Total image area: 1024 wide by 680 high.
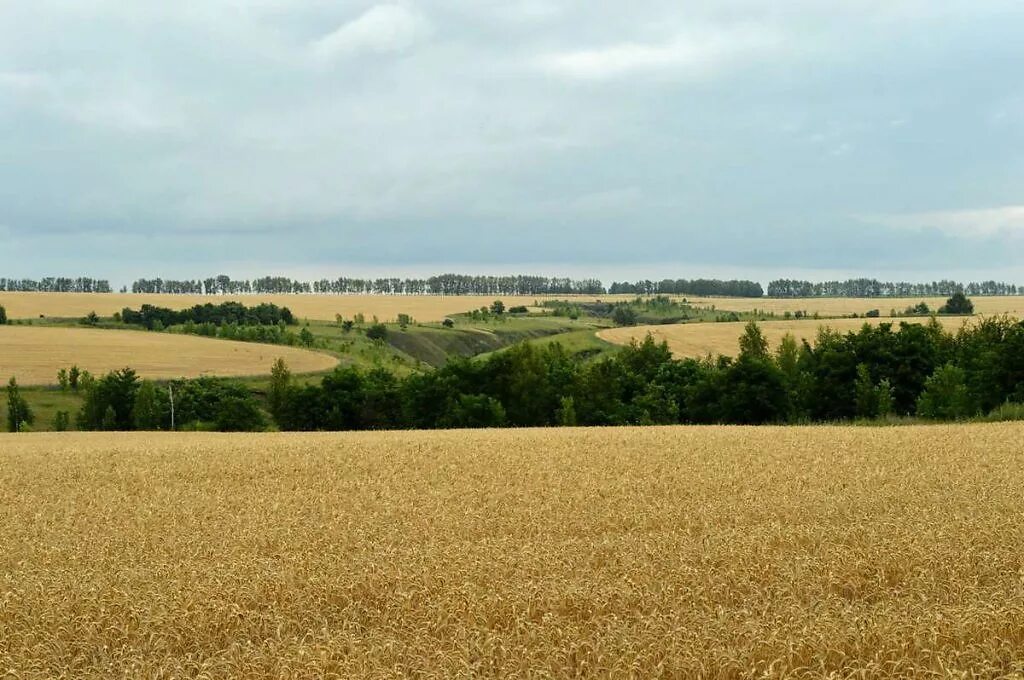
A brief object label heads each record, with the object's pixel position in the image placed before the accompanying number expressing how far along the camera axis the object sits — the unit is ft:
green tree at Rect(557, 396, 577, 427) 213.91
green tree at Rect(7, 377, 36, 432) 264.11
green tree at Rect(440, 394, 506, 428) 218.79
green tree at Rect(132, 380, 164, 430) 267.59
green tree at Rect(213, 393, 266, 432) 250.16
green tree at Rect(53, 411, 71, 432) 263.90
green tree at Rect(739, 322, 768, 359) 298.58
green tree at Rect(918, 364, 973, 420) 179.56
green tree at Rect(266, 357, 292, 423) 273.75
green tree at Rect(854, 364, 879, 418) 194.80
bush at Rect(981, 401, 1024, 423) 139.33
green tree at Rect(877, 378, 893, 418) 188.96
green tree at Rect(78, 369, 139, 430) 275.39
